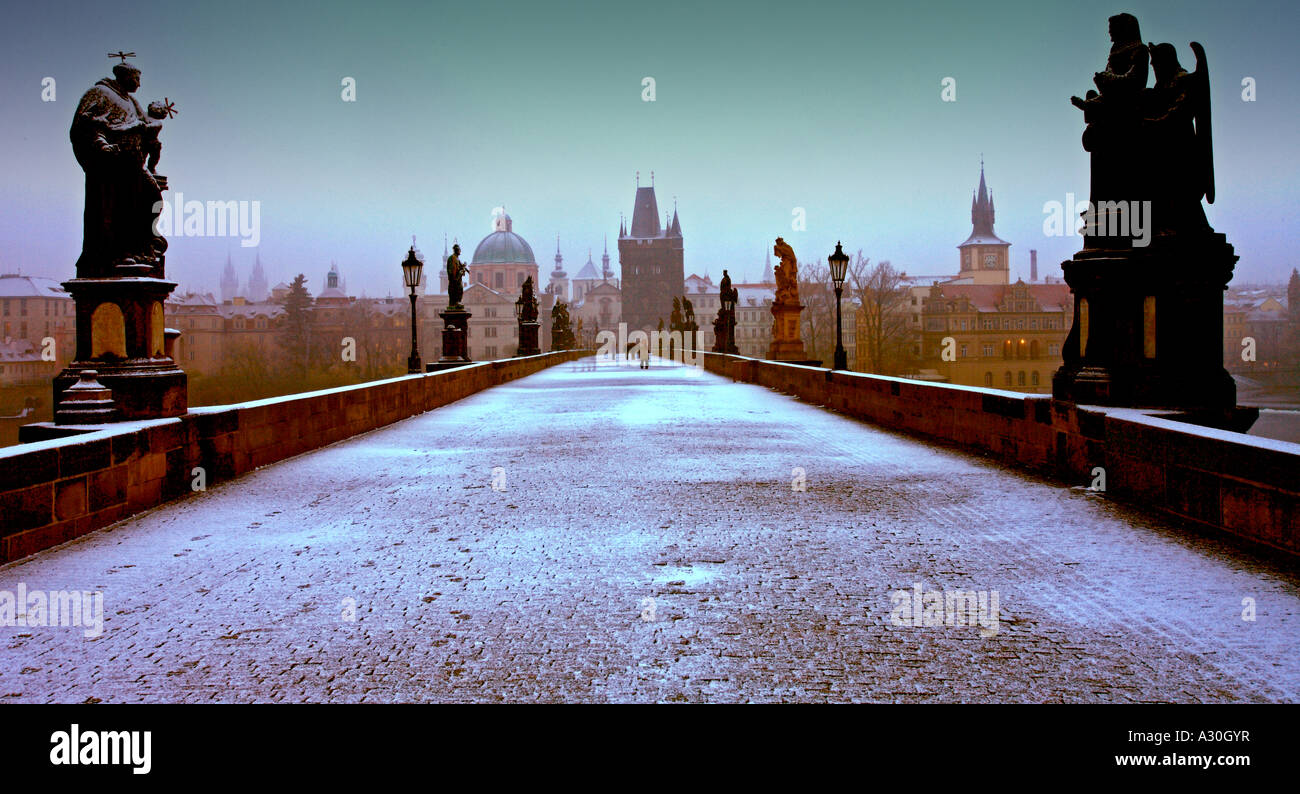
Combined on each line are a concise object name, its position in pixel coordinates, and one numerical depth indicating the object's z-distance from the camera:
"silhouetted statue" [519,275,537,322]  49.03
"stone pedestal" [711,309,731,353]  44.63
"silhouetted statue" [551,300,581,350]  70.06
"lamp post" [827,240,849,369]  21.95
